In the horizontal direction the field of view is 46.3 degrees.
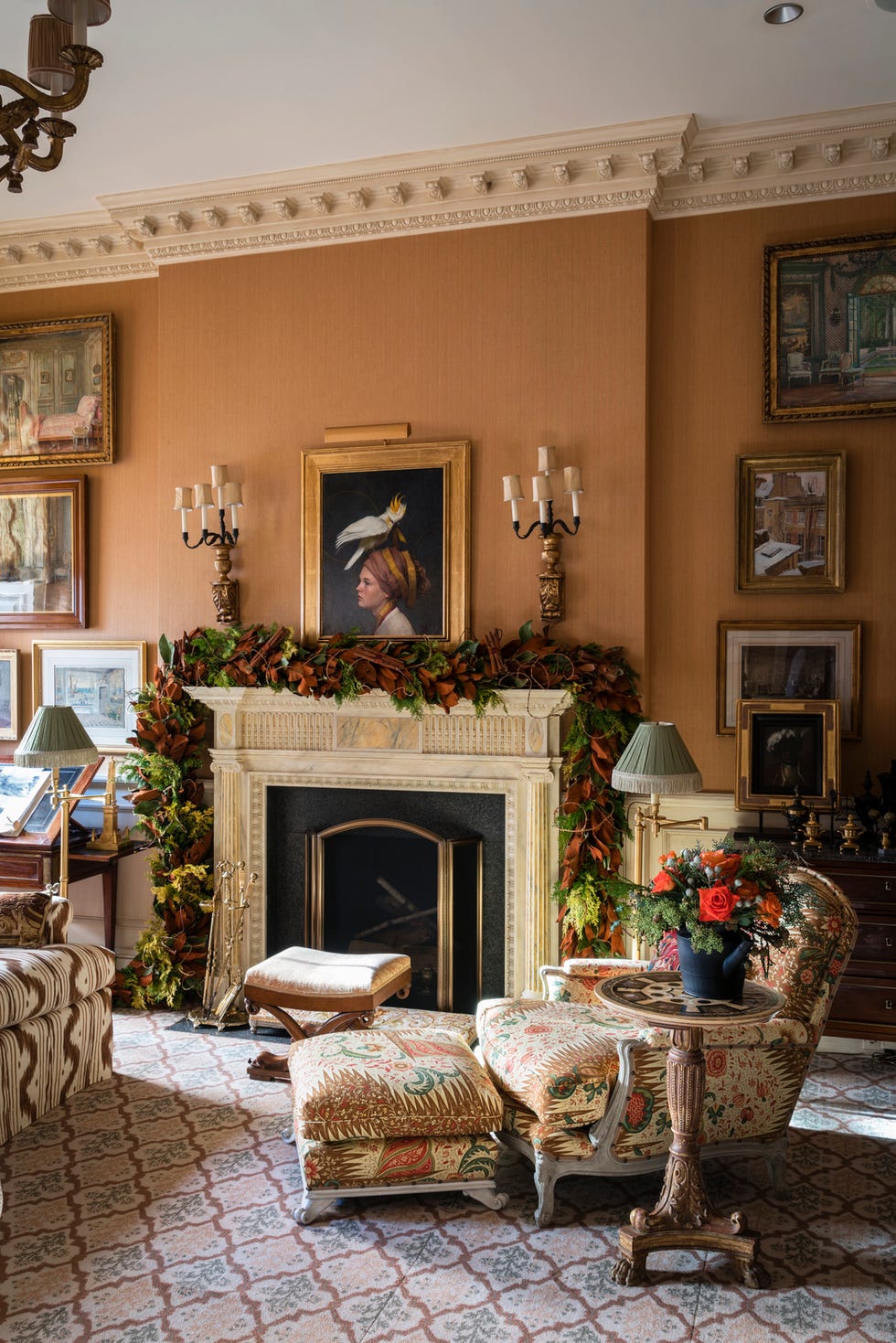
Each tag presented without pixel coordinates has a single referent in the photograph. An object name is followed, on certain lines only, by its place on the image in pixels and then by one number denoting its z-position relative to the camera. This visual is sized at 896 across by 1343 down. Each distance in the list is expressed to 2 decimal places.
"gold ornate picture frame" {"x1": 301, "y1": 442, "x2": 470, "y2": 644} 5.28
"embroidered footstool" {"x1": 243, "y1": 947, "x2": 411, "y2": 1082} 4.17
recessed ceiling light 3.93
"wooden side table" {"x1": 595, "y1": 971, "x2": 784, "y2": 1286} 2.98
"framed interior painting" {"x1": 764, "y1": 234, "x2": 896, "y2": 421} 4.92
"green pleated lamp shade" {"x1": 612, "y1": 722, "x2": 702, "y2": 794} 4.26
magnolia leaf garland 4.98
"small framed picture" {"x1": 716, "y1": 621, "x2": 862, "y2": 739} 4.92
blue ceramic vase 3.03
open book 5.64
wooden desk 5.48
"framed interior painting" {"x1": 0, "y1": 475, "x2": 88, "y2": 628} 6.19
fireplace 5.12
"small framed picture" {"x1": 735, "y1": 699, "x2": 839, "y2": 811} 4.81
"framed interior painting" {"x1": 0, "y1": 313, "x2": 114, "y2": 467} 6.13
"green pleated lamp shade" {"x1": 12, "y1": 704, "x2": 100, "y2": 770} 4.83
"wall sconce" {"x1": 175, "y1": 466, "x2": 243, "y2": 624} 5.49
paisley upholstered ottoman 3.35
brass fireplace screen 5.23
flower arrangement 2.97
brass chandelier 2.37
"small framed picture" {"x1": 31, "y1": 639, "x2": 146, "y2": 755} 6.09
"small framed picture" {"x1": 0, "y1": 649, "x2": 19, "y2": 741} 6.29
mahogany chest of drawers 4.48
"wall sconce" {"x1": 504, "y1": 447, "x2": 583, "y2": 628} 4.96
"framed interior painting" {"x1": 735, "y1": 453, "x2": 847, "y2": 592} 4.95
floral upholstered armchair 3.34
